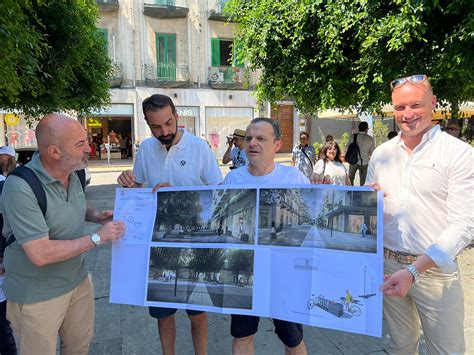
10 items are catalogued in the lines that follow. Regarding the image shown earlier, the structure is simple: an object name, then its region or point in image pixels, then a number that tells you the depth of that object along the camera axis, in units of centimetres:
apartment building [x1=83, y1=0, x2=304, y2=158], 1942
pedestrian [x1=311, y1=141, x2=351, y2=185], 625
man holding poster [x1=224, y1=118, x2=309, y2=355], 208
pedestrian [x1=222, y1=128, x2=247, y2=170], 638
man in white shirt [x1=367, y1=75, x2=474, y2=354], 164
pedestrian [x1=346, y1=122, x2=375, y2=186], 809
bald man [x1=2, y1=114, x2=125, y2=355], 165
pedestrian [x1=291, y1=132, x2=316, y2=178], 773
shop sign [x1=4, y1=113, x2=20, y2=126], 1899
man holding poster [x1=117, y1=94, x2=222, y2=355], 229
